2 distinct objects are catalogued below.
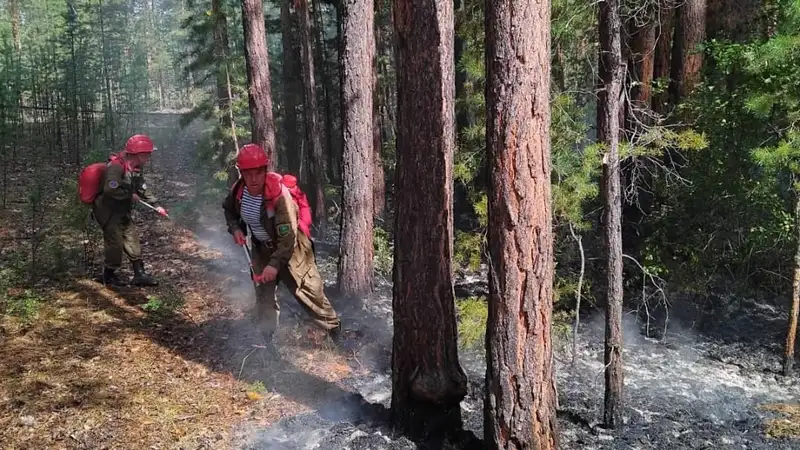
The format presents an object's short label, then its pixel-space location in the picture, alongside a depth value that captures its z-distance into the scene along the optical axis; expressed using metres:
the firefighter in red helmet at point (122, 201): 7.93
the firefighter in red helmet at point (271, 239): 5.51
